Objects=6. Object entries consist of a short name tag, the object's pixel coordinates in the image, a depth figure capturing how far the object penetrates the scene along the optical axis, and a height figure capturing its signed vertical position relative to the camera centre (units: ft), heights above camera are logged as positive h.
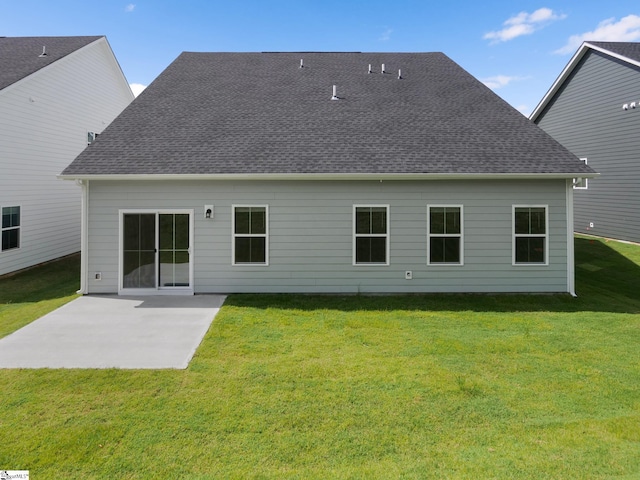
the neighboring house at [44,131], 37.76 +12.19
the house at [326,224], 30.55 +1.58
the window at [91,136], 50.60 +14.01
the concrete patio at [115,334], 18.79 -5.10
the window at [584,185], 54.23 +8.27
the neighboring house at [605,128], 47.34 +15.50
